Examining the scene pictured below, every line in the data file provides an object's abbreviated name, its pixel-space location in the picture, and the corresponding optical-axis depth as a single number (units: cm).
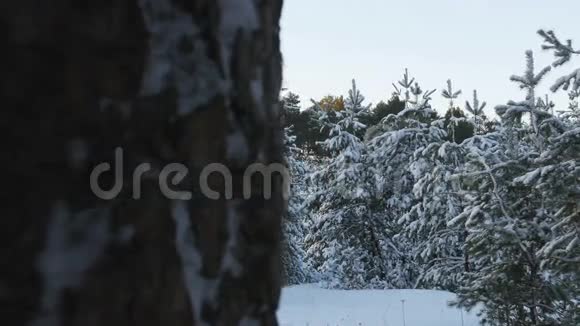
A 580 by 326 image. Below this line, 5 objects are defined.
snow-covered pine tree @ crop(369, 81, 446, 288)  1623
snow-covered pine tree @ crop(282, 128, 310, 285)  1866
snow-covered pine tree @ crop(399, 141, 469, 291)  1391
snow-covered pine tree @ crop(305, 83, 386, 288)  1709
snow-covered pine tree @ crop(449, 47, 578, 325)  619
